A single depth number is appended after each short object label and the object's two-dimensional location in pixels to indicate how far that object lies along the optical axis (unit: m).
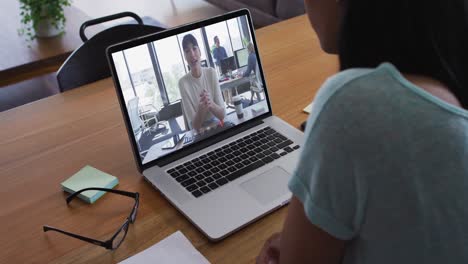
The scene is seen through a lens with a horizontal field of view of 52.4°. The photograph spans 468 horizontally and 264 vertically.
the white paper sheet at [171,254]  0.84
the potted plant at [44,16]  2.18
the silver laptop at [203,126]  0.97
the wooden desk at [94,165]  0.88
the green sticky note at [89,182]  1.00
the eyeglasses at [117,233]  0.87
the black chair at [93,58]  1.53
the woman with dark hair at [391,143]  0.53
